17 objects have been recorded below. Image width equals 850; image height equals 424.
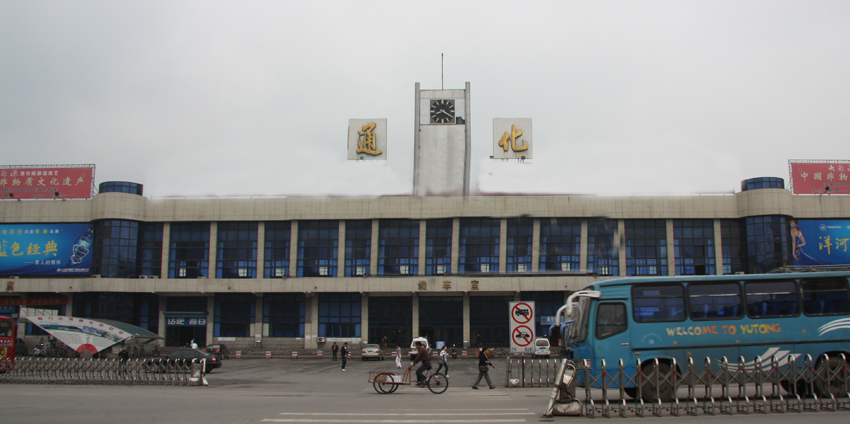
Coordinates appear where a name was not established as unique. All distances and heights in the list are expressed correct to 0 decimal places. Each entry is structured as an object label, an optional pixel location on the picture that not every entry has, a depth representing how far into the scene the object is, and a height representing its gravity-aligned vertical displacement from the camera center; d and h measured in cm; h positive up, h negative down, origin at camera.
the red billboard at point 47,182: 5388 +830
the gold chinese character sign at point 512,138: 5441 +1254
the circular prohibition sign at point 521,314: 1975 -112
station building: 5194 +200
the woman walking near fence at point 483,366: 2106 -302
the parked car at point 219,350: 4478 -543
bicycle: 1867 -314
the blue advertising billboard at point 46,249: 5319 +235
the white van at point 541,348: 4403 -495
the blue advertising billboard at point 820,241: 5097 +335
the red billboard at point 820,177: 5181 +881
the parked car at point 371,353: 4456 -544
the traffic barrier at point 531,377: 2244 -374
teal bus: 1633 -105
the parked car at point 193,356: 3072 -402
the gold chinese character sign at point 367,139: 5547 +1260
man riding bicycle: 1797 -244
